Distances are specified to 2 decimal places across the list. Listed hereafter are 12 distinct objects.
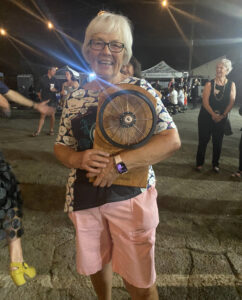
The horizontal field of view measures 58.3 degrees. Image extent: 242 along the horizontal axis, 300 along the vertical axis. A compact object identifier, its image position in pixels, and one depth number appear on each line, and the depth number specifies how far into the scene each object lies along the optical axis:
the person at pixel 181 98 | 13.67
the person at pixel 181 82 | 15.53
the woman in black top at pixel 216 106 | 3.71
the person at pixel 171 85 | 13.21
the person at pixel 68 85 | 7.48
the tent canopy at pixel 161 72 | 16.27
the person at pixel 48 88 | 6.64
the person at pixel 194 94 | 15.41
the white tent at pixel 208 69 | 25.47
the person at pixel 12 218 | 1.56
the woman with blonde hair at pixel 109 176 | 1.07
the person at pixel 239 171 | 3.95
